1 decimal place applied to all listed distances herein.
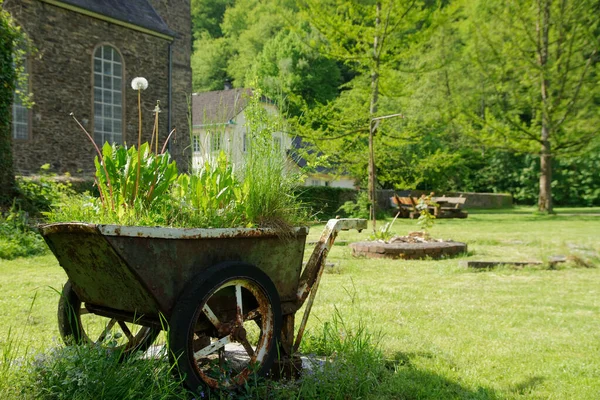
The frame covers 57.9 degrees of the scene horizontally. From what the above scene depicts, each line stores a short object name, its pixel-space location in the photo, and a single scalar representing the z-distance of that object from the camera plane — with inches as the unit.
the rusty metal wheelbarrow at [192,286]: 82.5
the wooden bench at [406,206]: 770.3
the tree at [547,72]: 829.2
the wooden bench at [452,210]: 782.5
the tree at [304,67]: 1387.8
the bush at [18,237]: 304.8
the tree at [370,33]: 670.9
